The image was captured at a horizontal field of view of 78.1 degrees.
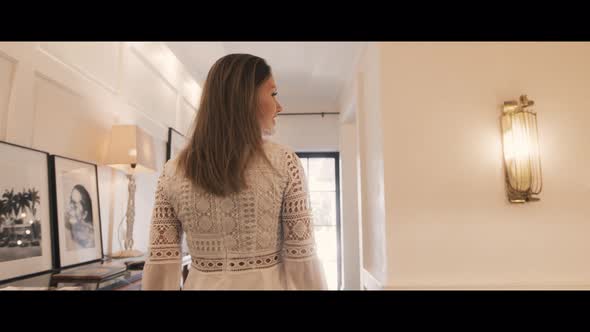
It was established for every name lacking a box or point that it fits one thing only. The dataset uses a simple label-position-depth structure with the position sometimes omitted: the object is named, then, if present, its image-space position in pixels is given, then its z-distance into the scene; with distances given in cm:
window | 472
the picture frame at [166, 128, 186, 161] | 322
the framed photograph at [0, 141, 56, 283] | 145
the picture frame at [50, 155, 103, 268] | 173
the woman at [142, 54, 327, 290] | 82
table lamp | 207
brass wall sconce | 201
